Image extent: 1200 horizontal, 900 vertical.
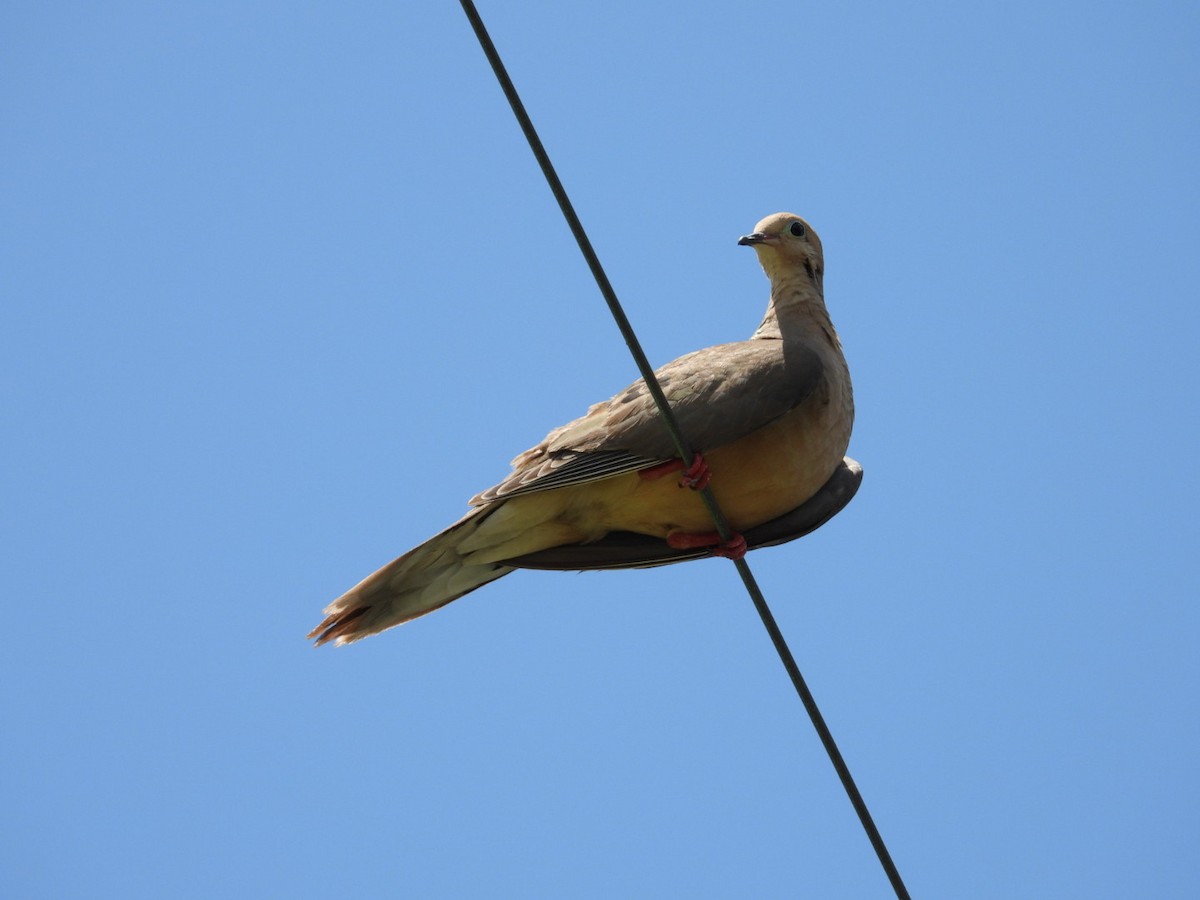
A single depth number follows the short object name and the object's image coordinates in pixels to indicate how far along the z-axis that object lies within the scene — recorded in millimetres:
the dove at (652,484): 9930
